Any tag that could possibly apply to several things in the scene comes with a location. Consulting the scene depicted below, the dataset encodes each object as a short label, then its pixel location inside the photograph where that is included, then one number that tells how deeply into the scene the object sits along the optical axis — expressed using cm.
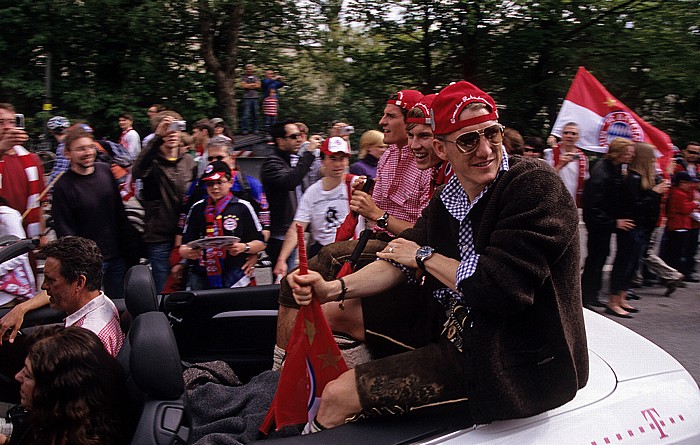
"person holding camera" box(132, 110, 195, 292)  537
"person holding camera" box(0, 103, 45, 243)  489
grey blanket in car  242
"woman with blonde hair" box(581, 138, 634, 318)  666
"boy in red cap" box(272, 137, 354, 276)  502
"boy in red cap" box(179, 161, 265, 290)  476
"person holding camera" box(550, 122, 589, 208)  714
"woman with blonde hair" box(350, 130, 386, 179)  647
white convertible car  202
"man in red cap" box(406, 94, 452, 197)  323
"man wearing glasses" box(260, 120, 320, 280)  581
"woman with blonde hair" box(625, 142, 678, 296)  668
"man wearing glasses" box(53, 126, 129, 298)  471
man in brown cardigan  210
